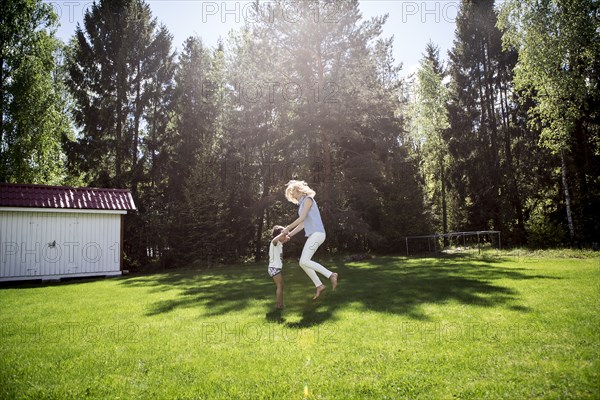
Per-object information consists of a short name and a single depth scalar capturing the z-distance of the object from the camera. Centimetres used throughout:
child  592
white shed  1337
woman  602
